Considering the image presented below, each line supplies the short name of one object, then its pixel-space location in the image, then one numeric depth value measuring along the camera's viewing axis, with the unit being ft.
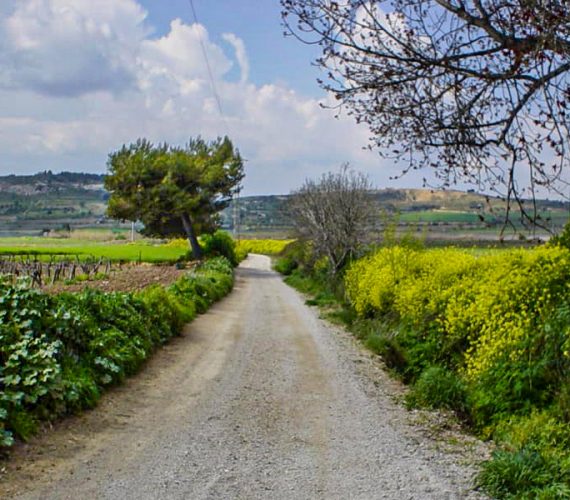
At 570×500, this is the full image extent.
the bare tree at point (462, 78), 22.07
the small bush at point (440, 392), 33.58
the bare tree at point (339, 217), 103.86
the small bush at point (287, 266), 194.39
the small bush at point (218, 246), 204.40
